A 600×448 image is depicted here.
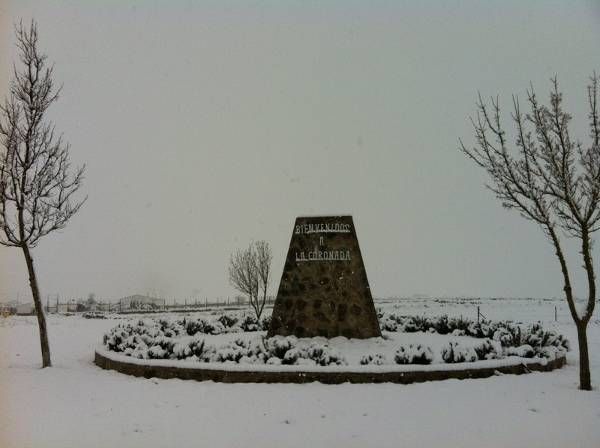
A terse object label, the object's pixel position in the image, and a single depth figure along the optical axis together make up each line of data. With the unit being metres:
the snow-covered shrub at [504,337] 11.85
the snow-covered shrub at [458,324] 16.23
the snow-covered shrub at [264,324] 17.02
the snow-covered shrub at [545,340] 11.74
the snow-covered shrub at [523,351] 10.54
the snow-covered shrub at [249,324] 17.09
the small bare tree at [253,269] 23.72
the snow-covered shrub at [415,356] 9.84
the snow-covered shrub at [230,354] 10.24
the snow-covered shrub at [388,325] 16.48
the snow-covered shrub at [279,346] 10.48
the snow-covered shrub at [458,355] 9.97
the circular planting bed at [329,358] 9.32
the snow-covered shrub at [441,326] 16.30
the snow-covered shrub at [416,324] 16.56
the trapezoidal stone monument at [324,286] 12.71
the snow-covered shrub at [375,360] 9.81
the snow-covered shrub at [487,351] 10.45
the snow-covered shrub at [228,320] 17.49
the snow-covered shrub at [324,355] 9.80
